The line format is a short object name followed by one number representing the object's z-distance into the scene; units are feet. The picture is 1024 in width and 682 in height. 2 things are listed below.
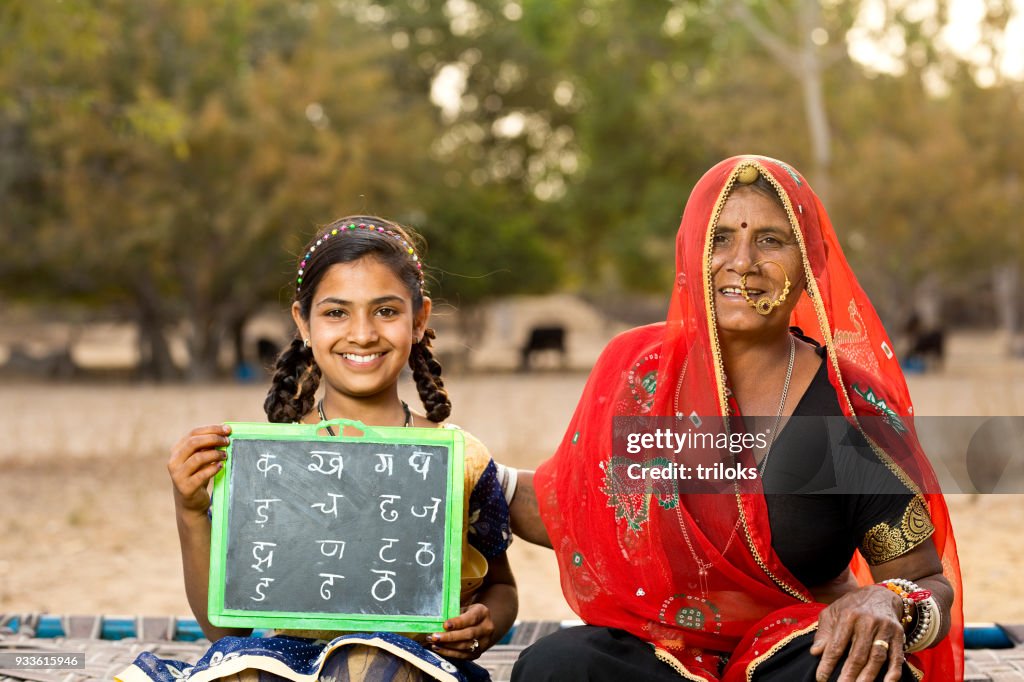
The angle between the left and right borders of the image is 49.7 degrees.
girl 8.72
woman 8.89
